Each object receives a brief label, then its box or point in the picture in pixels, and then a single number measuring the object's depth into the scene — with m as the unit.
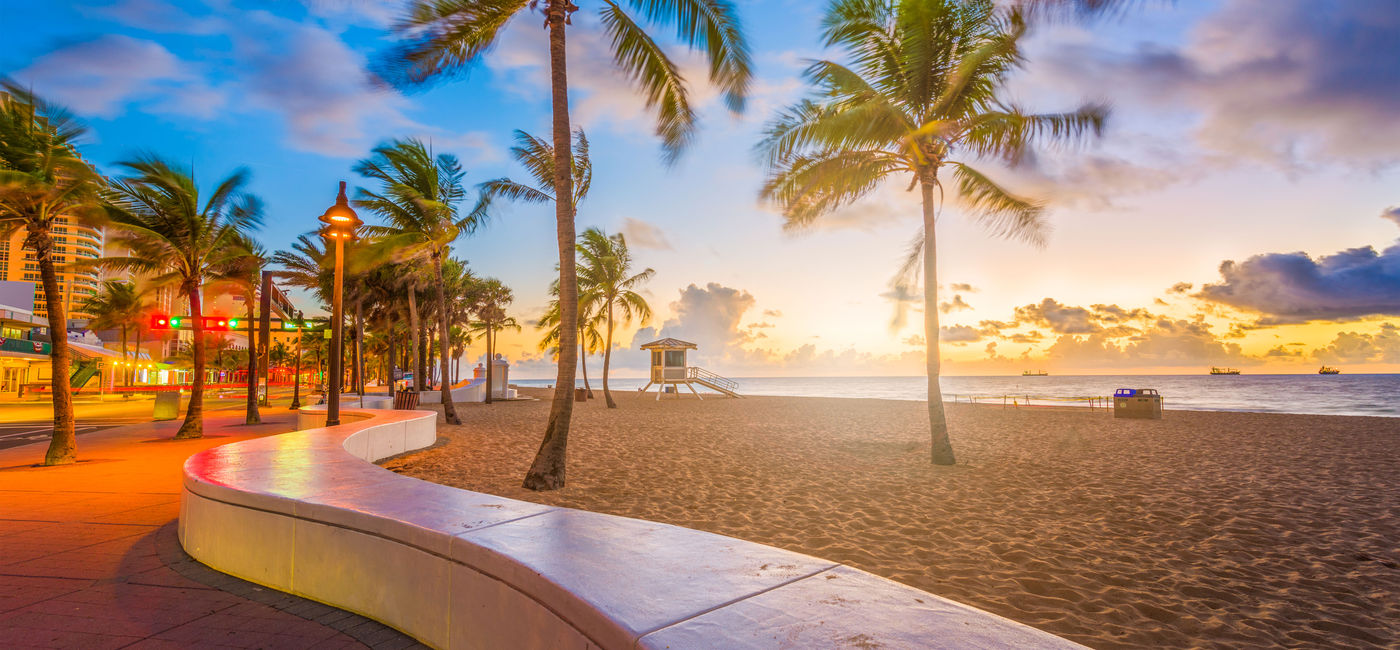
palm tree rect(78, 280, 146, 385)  53.94
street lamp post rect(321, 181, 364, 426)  11.39
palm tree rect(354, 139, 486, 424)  17.09
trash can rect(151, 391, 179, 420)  20.09
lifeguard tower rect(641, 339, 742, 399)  37.34
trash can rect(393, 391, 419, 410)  20.23
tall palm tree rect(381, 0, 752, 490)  8.39
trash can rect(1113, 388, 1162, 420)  22.47
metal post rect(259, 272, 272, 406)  19.41
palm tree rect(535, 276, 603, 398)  32.42
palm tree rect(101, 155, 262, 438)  13.50
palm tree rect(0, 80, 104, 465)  10.03
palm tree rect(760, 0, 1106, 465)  10.94
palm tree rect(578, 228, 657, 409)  29.77
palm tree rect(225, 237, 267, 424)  18.58
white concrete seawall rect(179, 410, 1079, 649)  1.85
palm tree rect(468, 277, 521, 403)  36.28
